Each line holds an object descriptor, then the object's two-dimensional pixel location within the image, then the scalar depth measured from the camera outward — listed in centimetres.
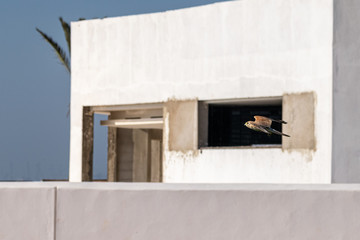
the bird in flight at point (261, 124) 1502
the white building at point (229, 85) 2627
